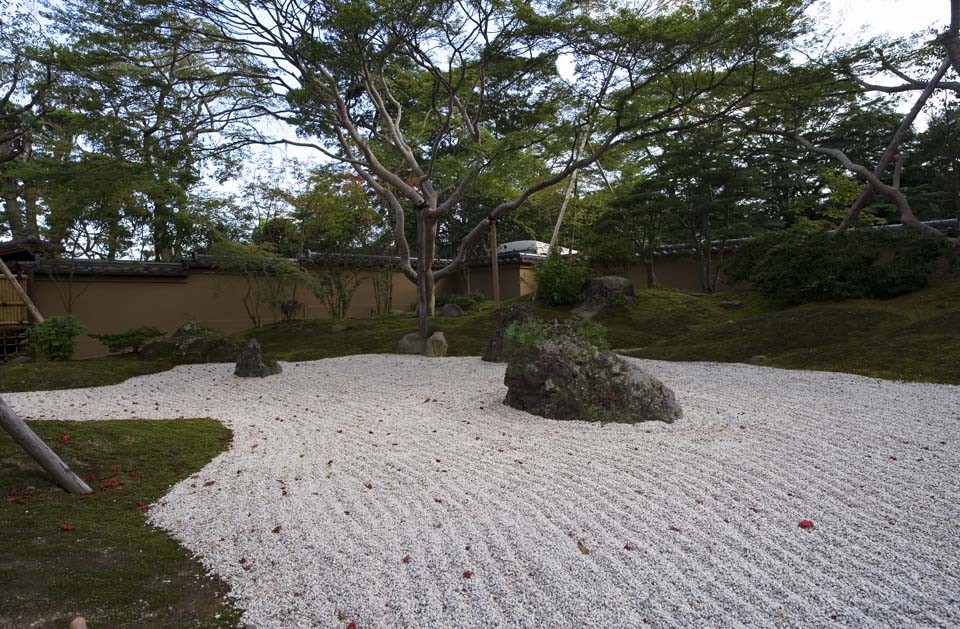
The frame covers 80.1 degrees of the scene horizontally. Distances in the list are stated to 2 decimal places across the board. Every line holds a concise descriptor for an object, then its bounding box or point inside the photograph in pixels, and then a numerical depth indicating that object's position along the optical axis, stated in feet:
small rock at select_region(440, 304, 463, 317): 46.68
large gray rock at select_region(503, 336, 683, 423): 16.16
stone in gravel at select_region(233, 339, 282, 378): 26.53
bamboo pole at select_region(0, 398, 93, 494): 9.46
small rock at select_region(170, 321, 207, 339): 34.95
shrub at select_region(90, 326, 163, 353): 33.04
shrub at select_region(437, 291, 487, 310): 51.16
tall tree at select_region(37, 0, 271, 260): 28.53
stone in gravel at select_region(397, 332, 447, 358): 32.19
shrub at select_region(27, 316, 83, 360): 31.42
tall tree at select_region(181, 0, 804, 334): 26.43
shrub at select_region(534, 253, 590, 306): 42.39
